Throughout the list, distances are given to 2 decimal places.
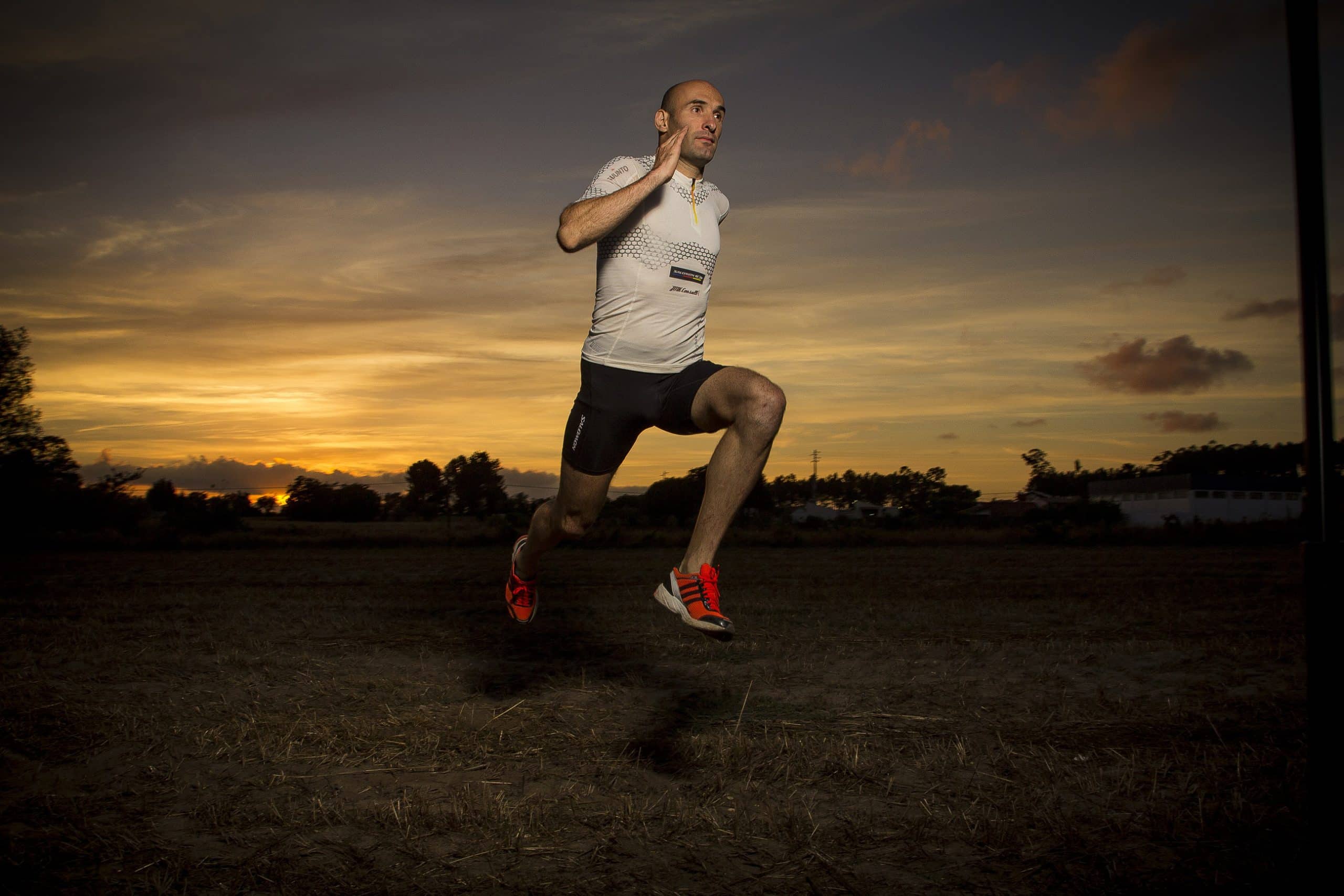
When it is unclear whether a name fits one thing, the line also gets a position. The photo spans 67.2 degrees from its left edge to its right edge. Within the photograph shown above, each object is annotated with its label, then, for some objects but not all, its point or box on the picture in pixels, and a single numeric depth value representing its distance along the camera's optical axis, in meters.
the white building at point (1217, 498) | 66.06
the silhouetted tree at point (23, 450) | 27.89
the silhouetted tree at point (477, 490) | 30.20
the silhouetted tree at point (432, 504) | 30.52
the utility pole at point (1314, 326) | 2.95
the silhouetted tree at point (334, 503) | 34.28
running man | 4.59
